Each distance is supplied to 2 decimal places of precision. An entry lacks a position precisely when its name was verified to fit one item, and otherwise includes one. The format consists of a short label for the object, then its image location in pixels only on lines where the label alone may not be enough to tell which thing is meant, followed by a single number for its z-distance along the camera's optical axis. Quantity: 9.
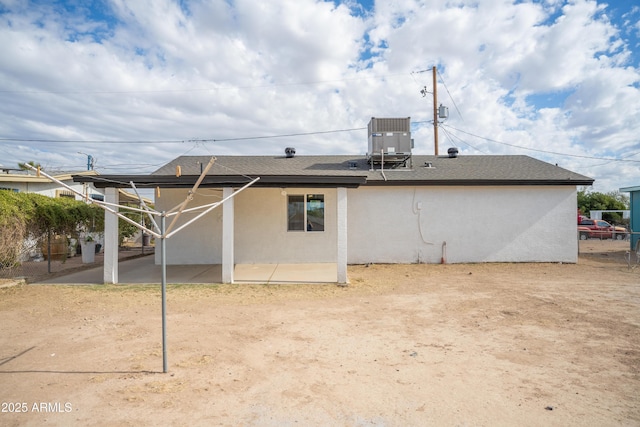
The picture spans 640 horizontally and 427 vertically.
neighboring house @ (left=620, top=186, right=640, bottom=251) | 17.67
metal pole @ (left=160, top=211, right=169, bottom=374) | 4.01
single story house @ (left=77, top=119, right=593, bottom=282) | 12.54
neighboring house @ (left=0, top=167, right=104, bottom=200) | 16.30
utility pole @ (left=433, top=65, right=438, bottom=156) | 19.36
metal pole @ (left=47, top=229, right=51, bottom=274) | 10.65
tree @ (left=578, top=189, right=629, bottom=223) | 45.66
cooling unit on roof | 14.11
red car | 24.39
